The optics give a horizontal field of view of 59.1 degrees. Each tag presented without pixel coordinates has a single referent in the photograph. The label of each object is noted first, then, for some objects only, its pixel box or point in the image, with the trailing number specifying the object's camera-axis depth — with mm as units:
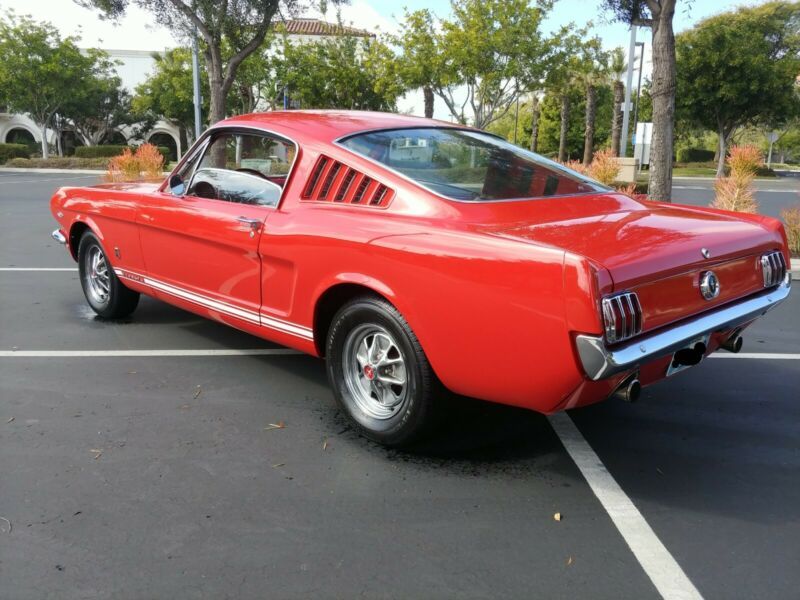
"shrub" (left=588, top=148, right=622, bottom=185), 13375
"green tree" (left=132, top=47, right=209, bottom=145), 43250
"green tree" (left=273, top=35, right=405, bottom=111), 37250
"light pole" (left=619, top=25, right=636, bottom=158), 26869
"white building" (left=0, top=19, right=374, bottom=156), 56844
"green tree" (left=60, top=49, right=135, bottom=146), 46219
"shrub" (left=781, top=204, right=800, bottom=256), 9562
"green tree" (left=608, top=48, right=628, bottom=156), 34531
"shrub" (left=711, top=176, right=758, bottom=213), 10242
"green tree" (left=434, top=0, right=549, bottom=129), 24750
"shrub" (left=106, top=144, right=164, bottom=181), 15531
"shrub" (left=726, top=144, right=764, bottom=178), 10398
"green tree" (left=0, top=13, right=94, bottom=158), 40438
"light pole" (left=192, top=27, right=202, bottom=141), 22595
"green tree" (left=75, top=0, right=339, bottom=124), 14586
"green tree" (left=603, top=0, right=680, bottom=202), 9500
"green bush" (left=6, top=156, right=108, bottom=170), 39375
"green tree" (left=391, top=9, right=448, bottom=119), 26734
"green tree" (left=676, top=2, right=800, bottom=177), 38562
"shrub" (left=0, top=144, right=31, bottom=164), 44062
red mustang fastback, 2713
